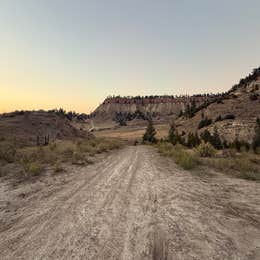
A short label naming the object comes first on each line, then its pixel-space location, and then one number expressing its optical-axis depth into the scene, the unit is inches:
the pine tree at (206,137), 2444.1
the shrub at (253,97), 3885.3
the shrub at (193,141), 2257.1
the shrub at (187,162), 708.5
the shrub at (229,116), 3430.4
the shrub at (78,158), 839.4
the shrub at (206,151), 999.6
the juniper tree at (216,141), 2202.3
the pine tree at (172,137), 2613.2
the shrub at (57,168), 646.8
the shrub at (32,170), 598.5
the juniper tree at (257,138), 2133.9
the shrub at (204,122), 3604.6
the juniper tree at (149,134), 3651.1
